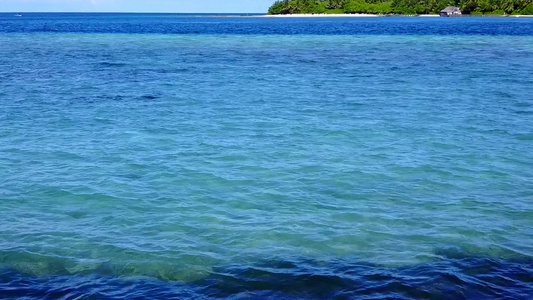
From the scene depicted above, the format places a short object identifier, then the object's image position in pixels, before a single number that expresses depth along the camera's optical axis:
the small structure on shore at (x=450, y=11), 185.00
